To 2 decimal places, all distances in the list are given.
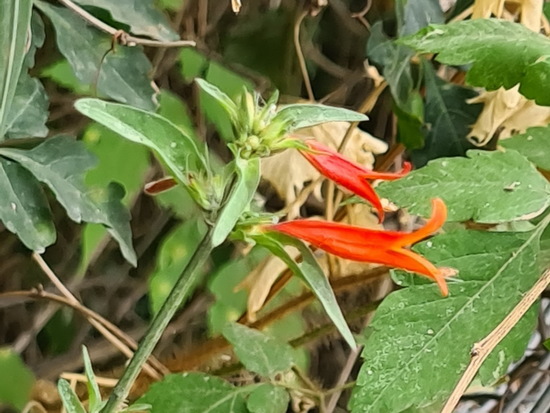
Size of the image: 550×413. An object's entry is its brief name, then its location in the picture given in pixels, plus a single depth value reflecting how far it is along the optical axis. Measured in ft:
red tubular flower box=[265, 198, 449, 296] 1.09
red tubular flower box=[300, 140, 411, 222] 1.15
